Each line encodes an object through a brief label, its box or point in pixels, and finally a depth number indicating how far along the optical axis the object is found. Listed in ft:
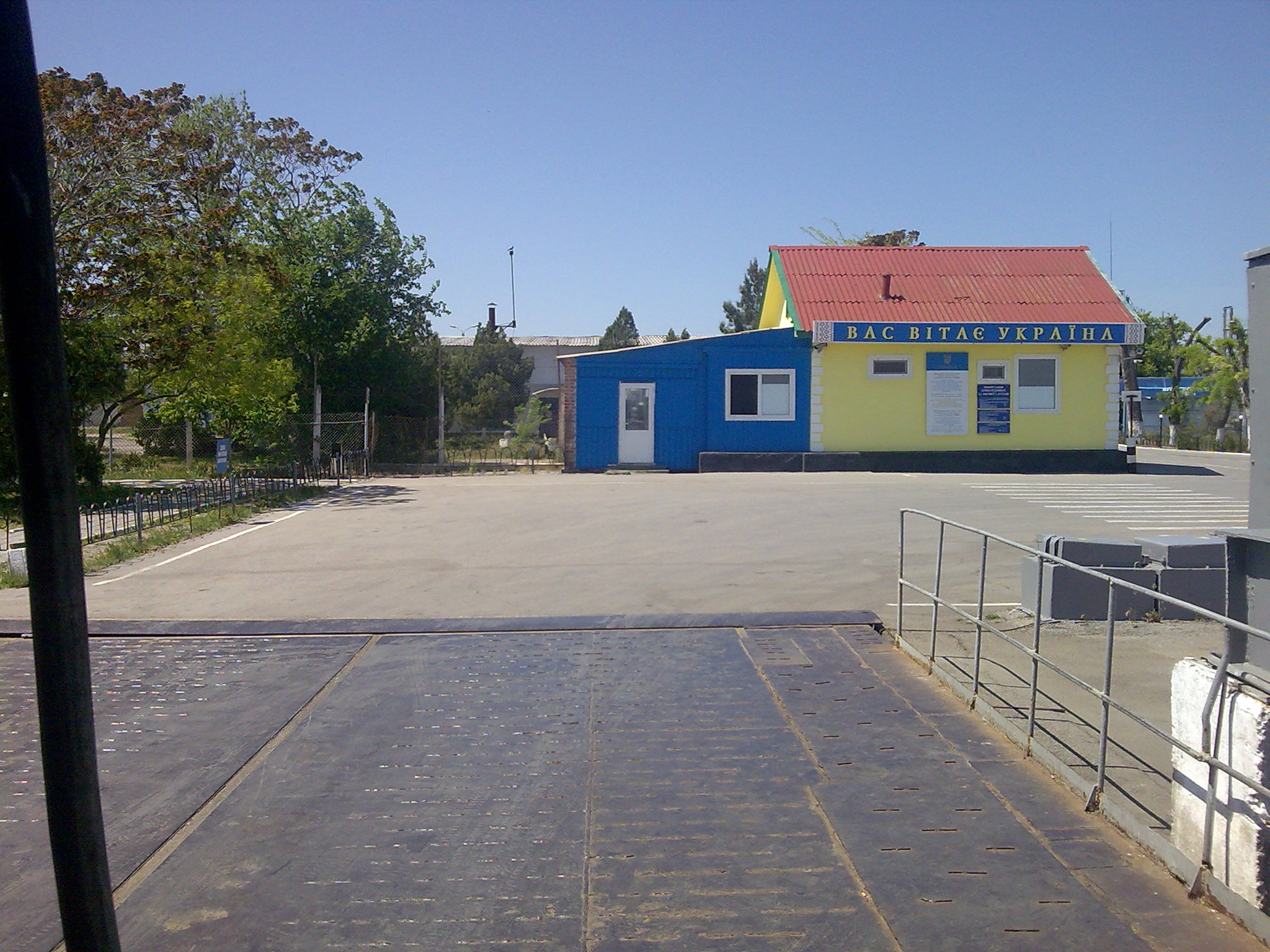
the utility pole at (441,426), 92.07
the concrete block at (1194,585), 29.55
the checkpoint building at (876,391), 84.74
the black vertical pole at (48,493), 7.14
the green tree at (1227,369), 129.08
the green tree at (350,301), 96.73
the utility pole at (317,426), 83.41
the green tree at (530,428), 99.09
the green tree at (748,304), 207.21
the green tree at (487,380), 131.13
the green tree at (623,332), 207.72
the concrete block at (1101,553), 30.42
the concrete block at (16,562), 37.32
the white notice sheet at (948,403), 86.79
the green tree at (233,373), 68.74
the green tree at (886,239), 169.07
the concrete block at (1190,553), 29.78
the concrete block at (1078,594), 29.84
